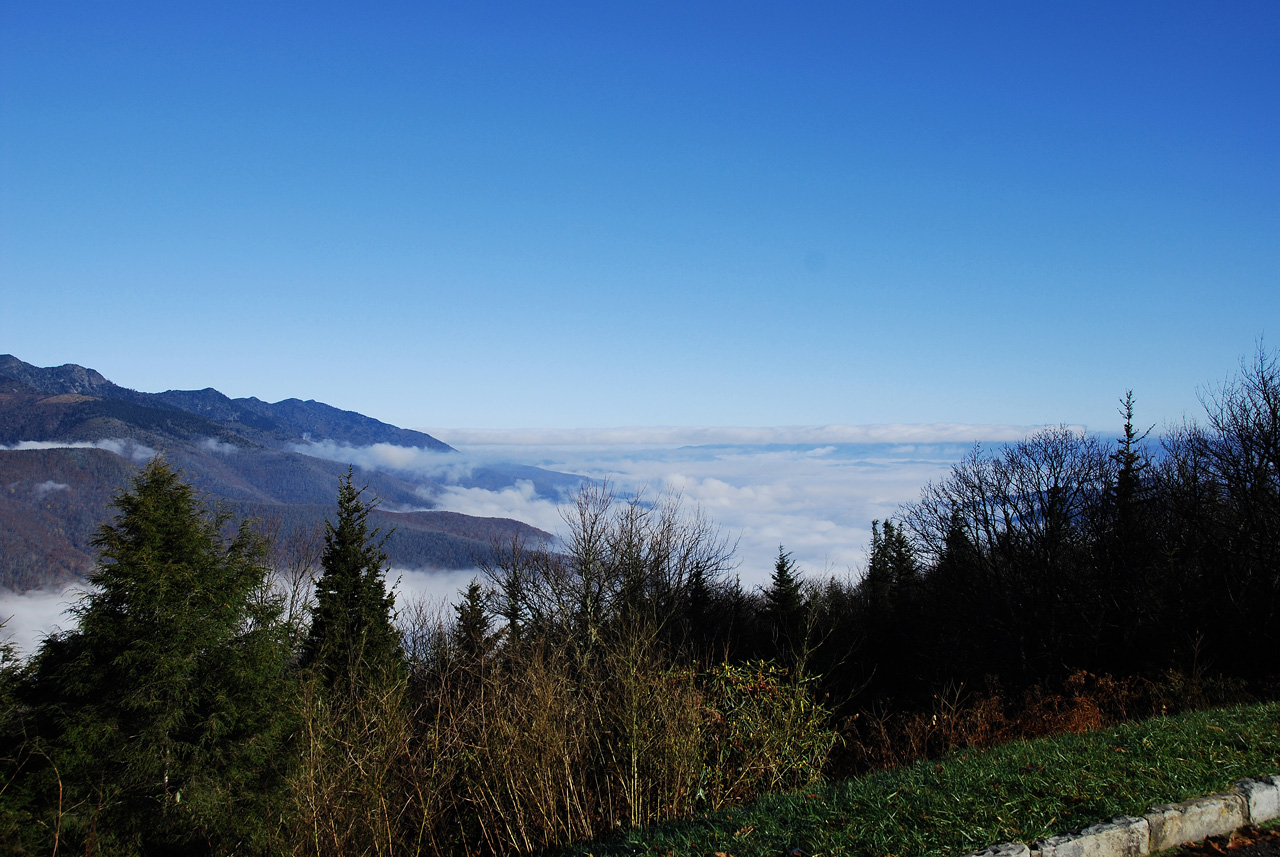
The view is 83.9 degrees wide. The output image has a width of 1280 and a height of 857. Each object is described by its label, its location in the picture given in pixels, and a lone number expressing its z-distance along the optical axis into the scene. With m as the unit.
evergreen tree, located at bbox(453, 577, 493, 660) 32.72
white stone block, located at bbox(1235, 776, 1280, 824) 5.46
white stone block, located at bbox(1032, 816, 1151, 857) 4.80
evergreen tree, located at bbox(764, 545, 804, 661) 35.69
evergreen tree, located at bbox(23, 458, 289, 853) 11.76
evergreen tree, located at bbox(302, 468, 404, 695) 24.70
